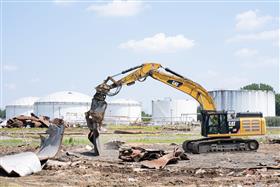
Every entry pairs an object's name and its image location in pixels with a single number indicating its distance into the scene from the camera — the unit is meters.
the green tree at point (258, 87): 153.38
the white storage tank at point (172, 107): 94.50
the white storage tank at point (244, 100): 77.56
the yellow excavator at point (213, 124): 25.27
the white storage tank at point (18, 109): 103.25
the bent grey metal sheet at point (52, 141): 20.42
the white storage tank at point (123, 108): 98.62
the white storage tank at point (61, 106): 90.62
